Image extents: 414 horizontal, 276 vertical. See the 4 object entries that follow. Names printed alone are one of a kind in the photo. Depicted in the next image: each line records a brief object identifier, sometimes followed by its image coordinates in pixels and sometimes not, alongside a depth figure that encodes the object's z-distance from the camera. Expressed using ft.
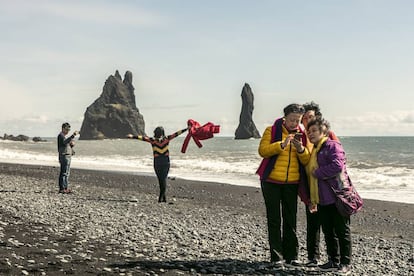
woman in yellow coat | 22.52
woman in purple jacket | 21.94
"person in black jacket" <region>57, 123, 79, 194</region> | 49.98
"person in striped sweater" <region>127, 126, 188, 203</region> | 46.16
